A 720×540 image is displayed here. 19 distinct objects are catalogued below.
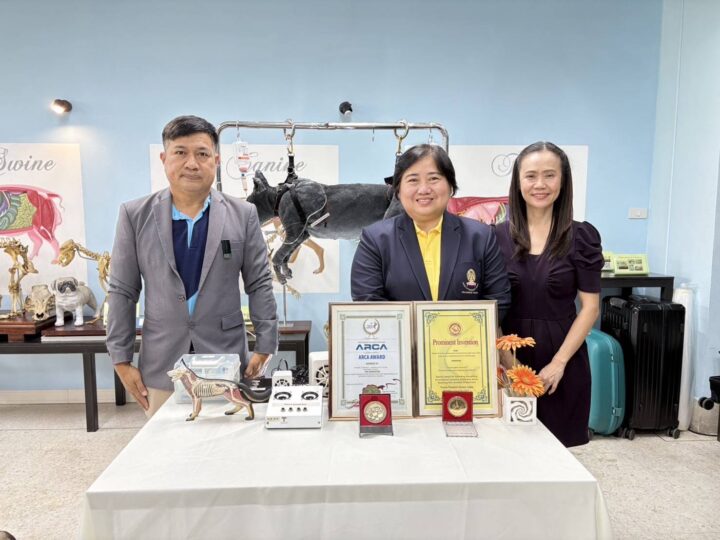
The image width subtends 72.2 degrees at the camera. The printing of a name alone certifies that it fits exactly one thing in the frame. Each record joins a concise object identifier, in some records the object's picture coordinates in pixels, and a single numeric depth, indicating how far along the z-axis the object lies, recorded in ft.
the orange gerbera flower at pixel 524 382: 4.25
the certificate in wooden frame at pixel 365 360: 4.34
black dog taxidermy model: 7.76
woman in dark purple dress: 5.37
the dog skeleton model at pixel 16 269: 10.69
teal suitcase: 10.09
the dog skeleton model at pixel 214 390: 4.41
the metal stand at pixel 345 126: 7.37
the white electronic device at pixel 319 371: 4.97
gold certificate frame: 4.36
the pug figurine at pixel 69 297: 10.58
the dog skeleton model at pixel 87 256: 10.59
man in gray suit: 5.53
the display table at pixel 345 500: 3.36
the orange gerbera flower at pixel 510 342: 4.36
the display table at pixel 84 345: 10.28
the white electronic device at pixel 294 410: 4.20
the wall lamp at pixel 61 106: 10.71
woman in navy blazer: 4.89
